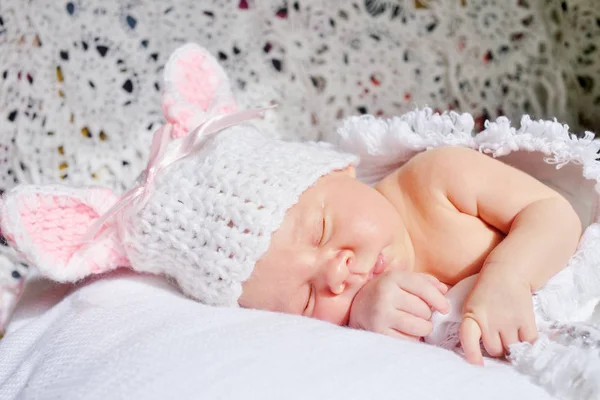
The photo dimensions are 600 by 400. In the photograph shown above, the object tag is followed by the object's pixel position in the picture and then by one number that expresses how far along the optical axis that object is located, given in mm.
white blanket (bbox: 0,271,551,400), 612
